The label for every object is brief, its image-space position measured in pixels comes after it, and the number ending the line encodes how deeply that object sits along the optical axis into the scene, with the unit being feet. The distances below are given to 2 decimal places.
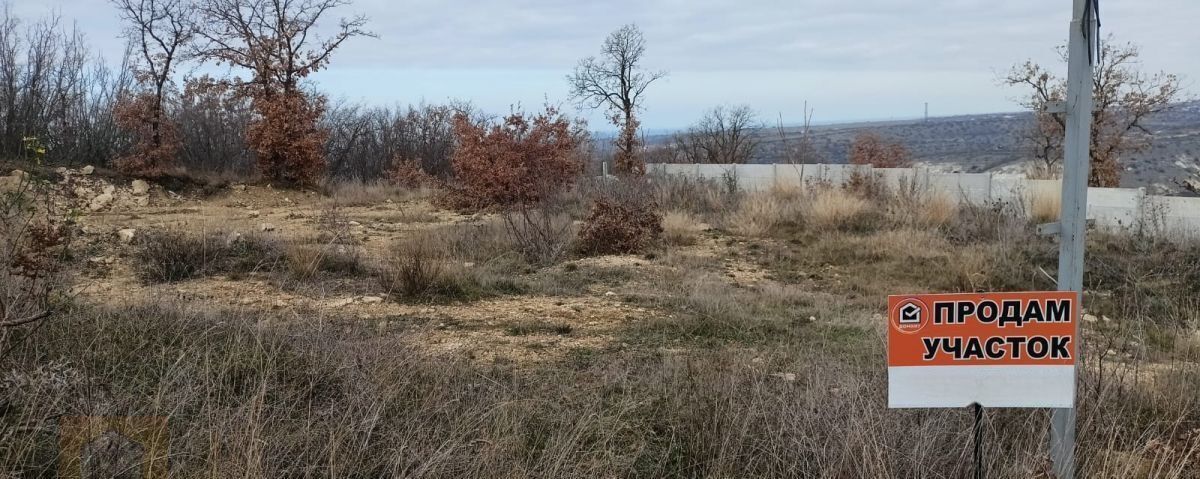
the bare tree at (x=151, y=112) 55.36
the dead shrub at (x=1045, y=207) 43.41
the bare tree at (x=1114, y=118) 56.44
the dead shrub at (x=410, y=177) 67.51
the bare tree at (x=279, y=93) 59.62
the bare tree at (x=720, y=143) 106.73
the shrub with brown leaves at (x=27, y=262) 10.56
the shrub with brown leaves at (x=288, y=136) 59.36
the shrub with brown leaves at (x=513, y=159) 37.32
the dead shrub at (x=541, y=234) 30.71
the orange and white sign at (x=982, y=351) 7.36
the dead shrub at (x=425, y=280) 21.91
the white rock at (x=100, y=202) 46.07
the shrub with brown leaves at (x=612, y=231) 32.45
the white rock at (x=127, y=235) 28.73
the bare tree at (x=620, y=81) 101.39
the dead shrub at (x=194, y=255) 23.38
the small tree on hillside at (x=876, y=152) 101.30
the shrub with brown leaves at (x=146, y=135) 55.26
